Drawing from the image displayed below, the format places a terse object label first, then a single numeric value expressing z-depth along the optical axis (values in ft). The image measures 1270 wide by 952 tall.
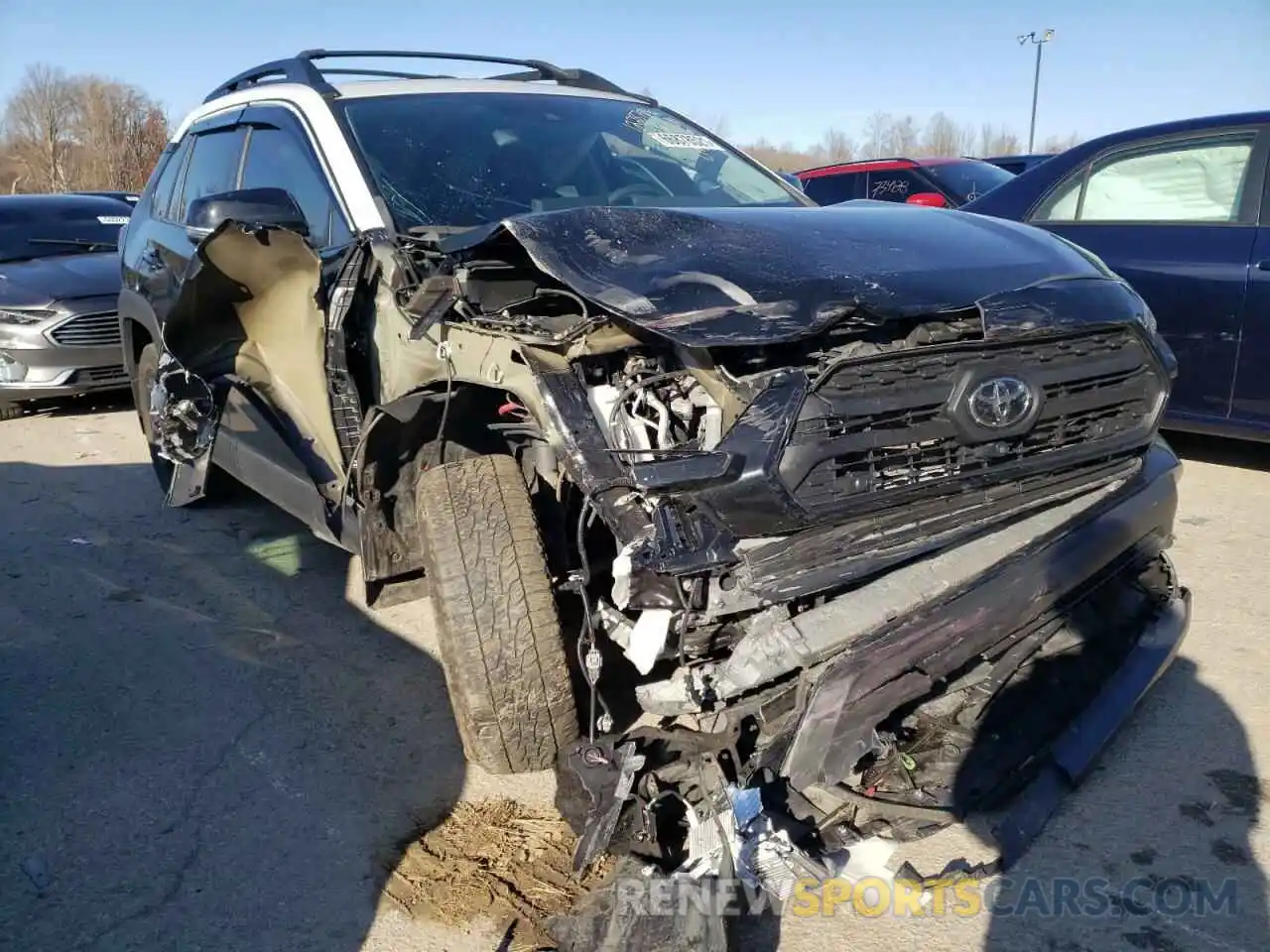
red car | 30.01
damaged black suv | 7.09
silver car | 23.70
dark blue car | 15.24
